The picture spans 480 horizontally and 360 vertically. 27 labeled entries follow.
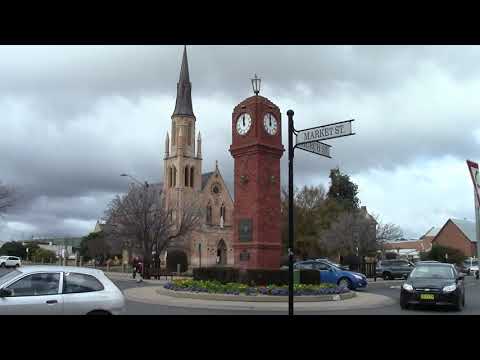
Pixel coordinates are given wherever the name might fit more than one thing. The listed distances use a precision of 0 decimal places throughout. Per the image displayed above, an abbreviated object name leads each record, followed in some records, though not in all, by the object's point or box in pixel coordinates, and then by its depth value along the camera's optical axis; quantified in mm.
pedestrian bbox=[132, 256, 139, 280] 36728
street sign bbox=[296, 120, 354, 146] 8750
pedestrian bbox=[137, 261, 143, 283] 34825
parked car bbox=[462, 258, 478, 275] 63956
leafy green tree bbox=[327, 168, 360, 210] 79875
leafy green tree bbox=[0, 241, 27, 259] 101938
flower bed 19656
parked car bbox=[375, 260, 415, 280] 41594
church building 87838
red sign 5794
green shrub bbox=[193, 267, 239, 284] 21356
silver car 8844
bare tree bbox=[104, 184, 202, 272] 46938
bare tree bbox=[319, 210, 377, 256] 57281
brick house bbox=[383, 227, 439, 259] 112312
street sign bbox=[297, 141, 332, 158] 9250
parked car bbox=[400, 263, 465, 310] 16297
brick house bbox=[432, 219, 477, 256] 92438
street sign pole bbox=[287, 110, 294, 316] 8016
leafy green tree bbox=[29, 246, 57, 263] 90875
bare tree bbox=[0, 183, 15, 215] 43619
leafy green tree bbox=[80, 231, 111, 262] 75188
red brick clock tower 21625
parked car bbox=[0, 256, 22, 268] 55375
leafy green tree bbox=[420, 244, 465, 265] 73062
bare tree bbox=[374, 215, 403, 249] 65438
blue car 26203
